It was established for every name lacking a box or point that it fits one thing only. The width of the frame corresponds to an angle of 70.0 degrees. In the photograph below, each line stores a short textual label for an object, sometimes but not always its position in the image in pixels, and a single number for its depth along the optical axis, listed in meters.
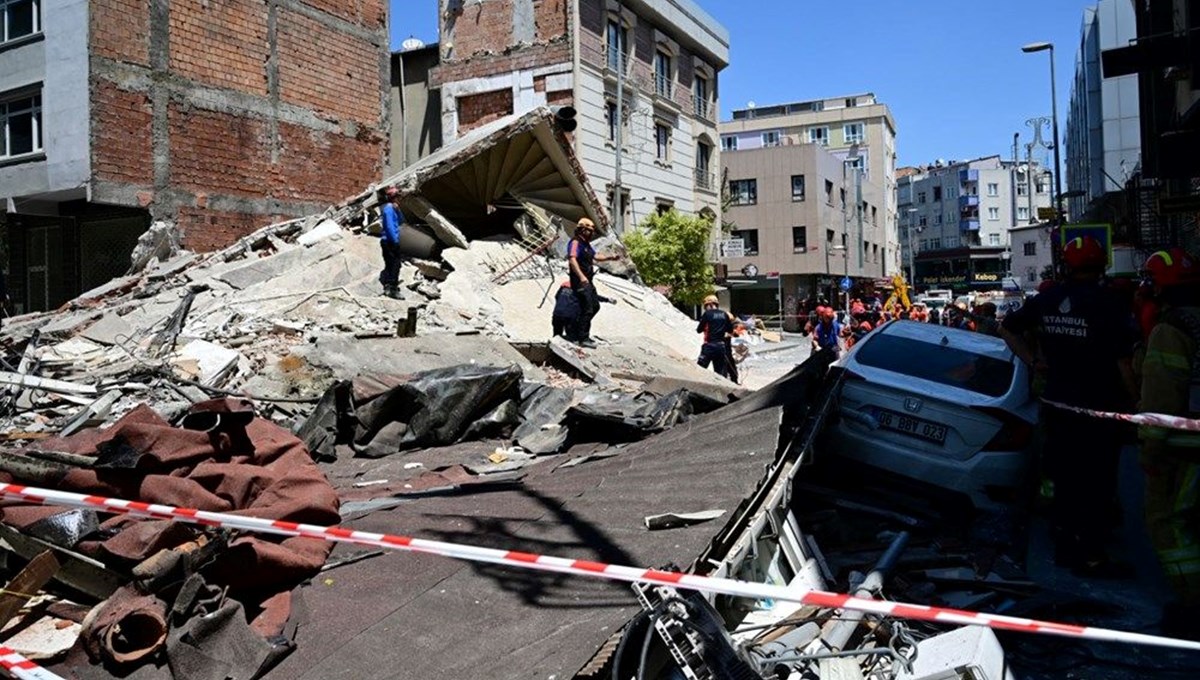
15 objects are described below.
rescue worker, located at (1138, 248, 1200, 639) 4.43
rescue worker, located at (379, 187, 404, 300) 11.23
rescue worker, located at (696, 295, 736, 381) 12.18
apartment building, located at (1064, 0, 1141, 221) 38.84
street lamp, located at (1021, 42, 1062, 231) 29.34
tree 28.22
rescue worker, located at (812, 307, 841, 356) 14.45
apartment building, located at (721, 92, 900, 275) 66.31
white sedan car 5.86
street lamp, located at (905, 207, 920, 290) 80.03
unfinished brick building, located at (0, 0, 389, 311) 18.00
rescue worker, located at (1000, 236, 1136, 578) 5.19
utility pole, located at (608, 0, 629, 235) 26.65
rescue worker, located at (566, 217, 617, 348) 10.30
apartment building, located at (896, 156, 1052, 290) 85.75
